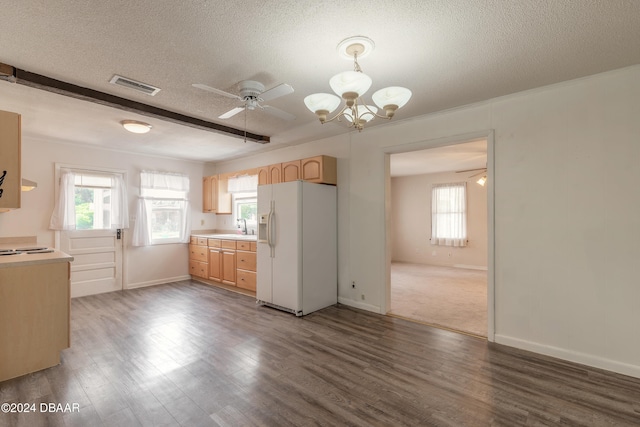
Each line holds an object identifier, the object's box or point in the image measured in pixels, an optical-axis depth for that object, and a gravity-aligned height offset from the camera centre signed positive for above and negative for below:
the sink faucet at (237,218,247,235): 6.11 -0.18
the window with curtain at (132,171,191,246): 5.61 +0.14
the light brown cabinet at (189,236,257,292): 4.90 -0.80
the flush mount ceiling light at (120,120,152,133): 3.74 +1.15
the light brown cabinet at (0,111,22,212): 2.55 +0.49
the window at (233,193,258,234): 6.12 +0.15
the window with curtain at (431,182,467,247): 7.70 +0.09
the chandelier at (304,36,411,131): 1.84 +0.82
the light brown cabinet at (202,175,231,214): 6.24 +0.47
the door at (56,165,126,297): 4.94 -0.26
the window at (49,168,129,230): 4.77 +0.26
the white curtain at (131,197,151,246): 5.53 -0.20
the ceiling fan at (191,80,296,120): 2.42 +1.06
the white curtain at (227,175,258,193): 5.59 +0.64
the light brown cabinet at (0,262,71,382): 2.46 -0.87
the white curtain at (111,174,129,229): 5.37 +0.22
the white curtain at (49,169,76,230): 4.72 +0.17
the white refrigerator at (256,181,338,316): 3.96 -0.41
